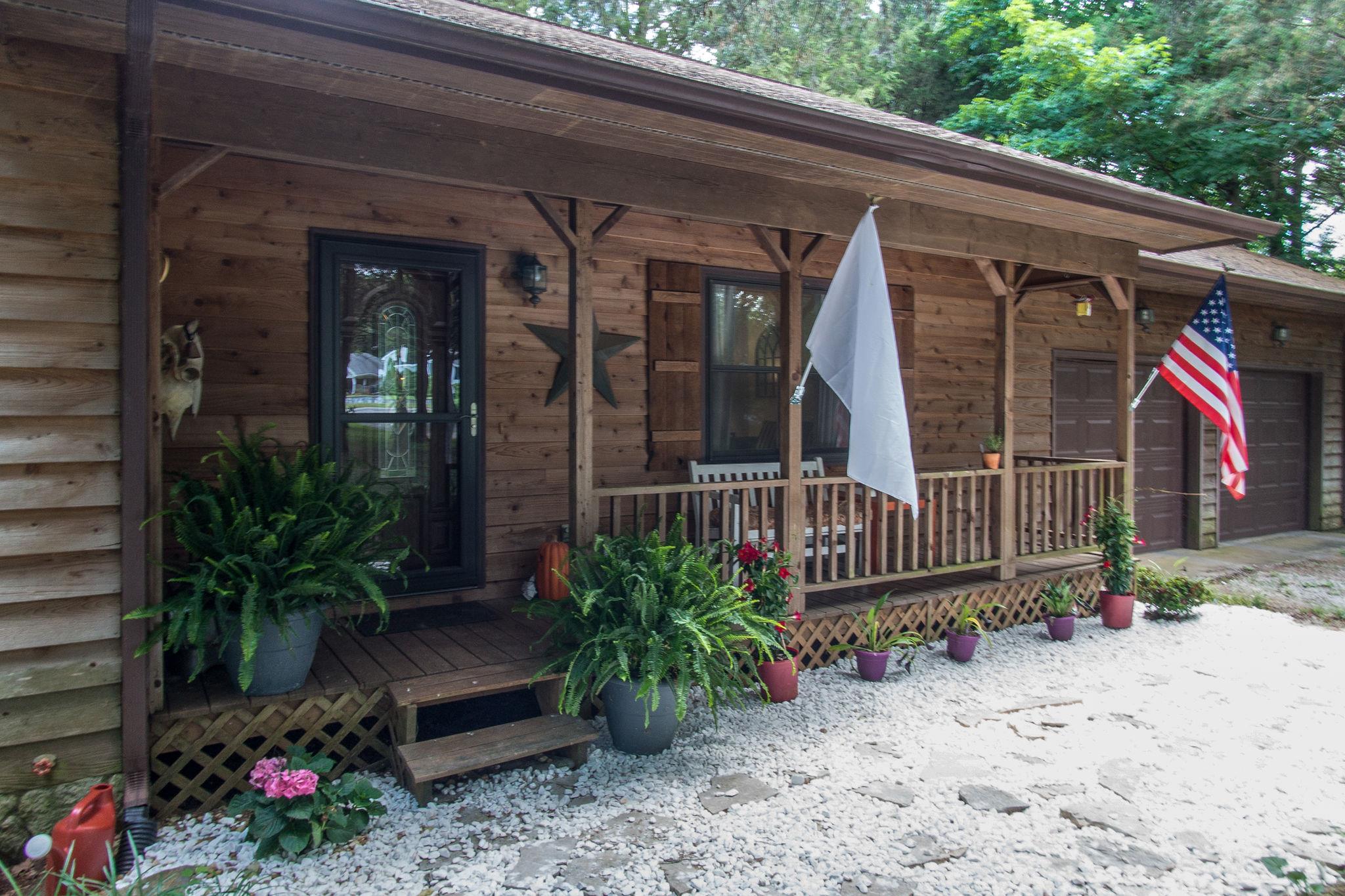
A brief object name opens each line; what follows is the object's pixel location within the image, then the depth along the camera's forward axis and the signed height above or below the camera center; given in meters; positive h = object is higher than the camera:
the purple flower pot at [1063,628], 5.64 -1.21
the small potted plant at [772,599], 4.33 -0.78
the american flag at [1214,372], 6.04 +0.49
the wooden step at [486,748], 3.17 -1.16
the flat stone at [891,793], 3.35 -1.37
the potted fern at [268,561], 3.07 -0.45
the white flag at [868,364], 4.27 +0.38
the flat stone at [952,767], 3.59 -1.36
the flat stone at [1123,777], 3.47 -1.38
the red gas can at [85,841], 2.56 -1.18
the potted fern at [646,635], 3.49 -0.80
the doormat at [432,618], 4.41 -0.92
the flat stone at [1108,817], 3.16 -1.39
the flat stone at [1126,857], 2.91 -1.40
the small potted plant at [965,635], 5.11 -1.14
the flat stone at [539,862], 2.75 -1.37
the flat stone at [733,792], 3.29 -1.35
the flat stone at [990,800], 3.29 -1.37
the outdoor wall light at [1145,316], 8.25 +1.18
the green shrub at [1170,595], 6.18 -1.11
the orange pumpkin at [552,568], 4.71 -0.69
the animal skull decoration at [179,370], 3.55 +0.29
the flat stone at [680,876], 2.73 -1.38
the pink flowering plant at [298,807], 2.83 -1.22
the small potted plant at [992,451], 6.05 -0.07
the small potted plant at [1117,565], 5.96 -0.86
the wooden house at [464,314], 2.87 +0.67
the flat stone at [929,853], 2.91 -1.39
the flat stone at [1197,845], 2.98 -1.40
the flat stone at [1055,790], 3.42 -1.37
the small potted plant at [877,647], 4.74 -1.15
